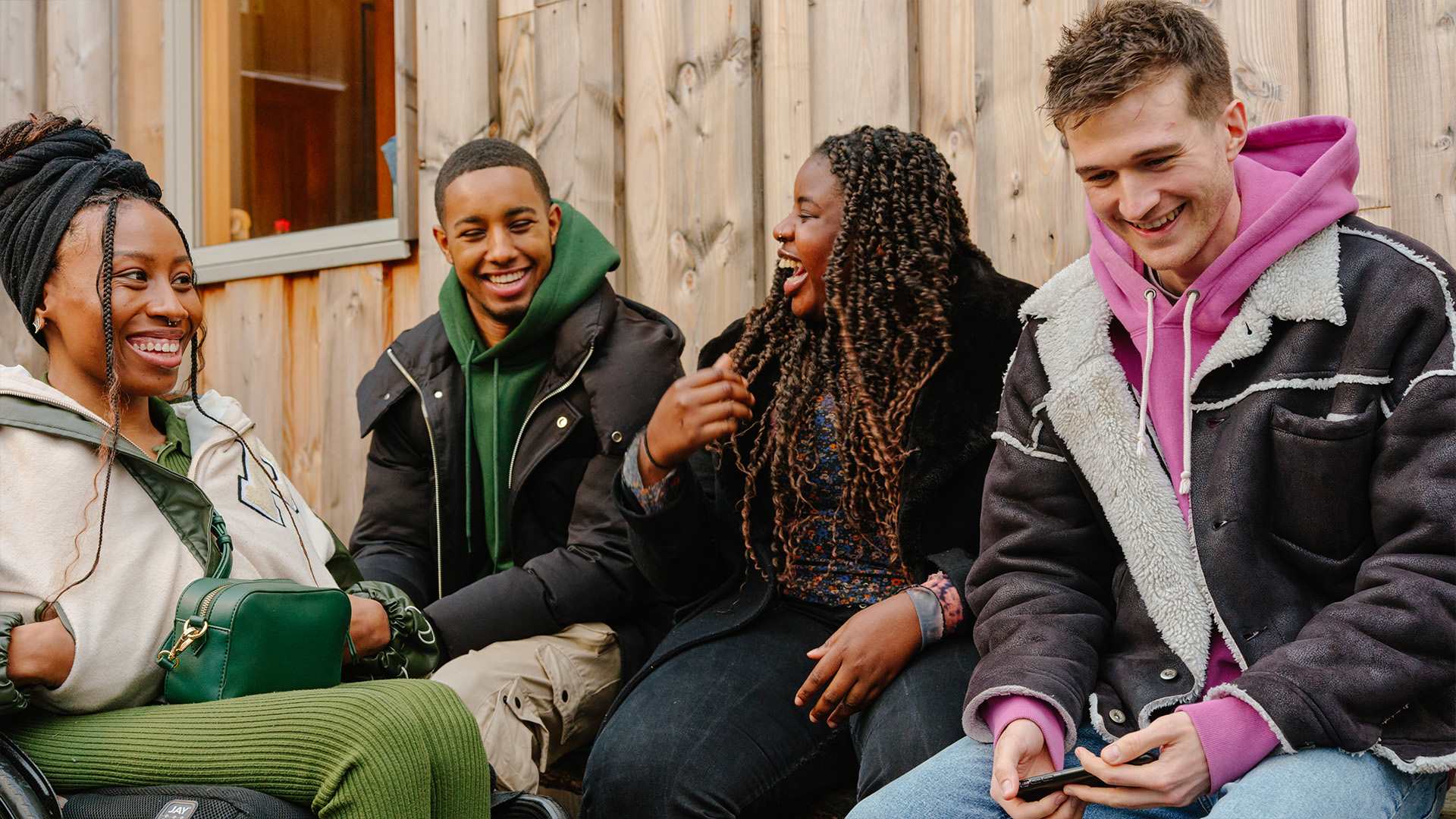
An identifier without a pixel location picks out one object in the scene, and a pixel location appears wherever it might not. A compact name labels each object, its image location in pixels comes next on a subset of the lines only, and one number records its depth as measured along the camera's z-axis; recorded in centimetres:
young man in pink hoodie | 192
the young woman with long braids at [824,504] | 265
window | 457
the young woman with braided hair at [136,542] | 212
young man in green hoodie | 314
